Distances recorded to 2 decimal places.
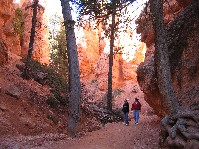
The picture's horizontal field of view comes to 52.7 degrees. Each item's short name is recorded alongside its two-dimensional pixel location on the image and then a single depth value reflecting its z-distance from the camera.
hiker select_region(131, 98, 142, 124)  11.86
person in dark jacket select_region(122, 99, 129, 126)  11.90
